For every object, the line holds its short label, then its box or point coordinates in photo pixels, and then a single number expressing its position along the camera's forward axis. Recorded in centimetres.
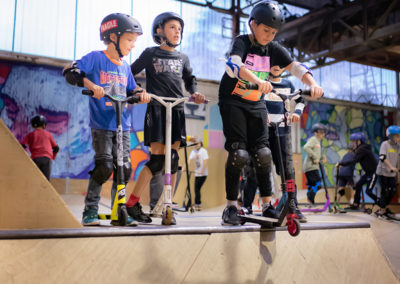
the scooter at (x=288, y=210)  246
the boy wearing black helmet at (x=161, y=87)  306
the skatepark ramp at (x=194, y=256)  200
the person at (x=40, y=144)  575
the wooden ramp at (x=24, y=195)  223
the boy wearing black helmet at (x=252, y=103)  285
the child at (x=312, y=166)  689
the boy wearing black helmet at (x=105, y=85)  280
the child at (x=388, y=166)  687
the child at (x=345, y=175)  816
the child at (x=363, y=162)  776
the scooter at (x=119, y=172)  263
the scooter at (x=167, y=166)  281
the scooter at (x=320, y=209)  662
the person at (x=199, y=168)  911
